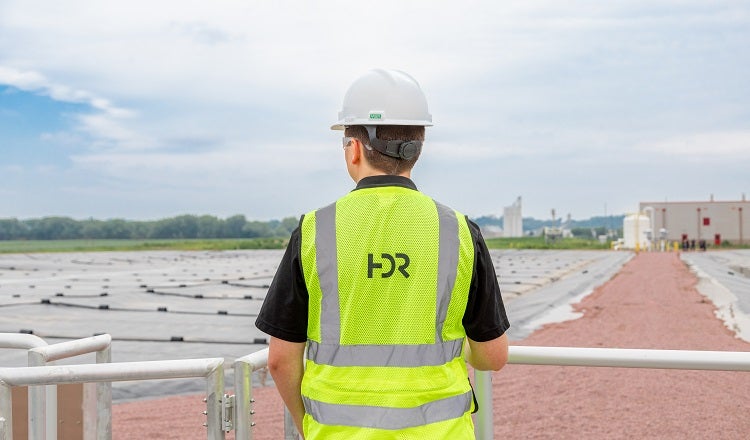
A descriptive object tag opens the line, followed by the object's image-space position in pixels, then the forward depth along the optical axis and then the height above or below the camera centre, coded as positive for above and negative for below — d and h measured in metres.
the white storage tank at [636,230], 61.10 -0.18
